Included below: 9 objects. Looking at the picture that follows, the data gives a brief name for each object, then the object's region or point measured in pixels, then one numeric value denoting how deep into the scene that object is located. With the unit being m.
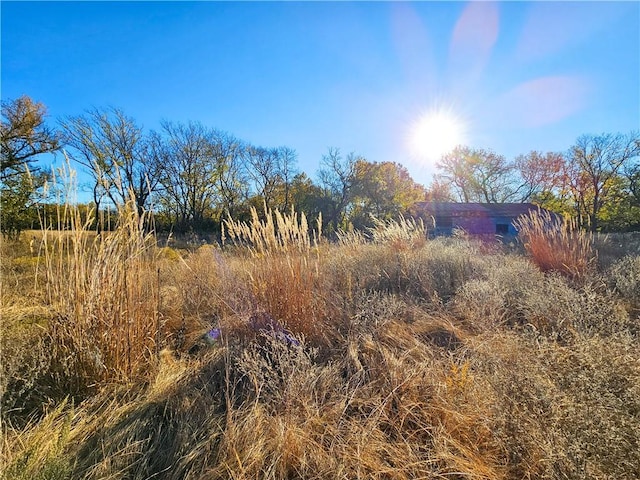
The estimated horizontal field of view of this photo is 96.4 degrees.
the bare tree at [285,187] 24.31
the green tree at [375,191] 23.88
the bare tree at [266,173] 23.86
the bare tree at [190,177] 20.64
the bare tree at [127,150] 16.01
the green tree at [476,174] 29.31
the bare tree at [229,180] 22.45
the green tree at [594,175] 22.64
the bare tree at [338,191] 24.09
